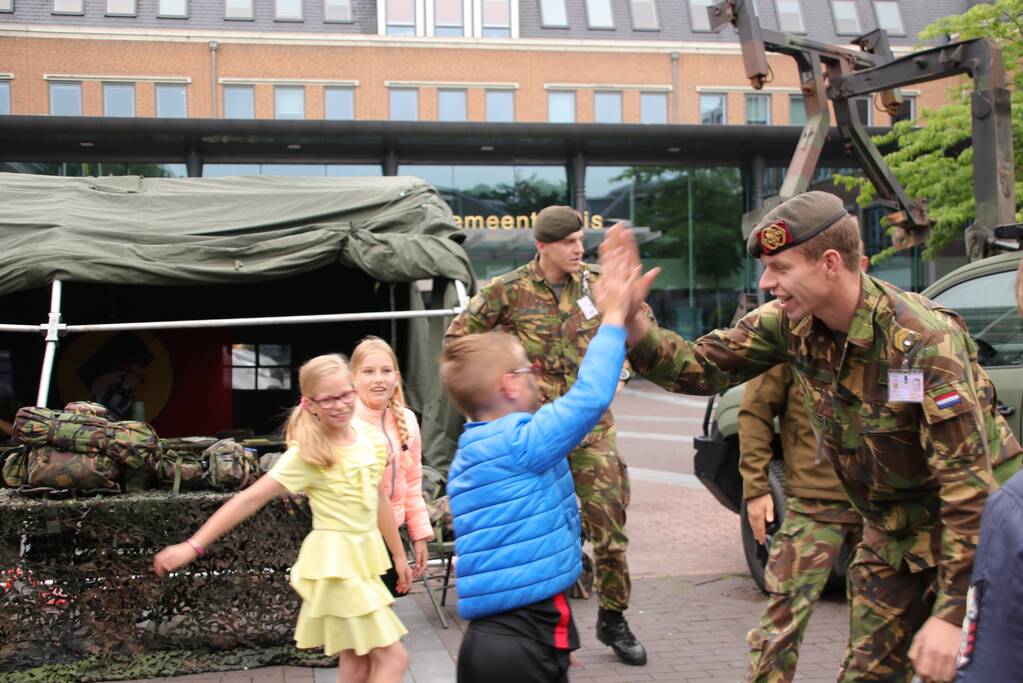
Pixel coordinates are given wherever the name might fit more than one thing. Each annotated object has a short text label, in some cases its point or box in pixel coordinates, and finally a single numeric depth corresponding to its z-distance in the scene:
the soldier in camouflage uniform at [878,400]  2.74
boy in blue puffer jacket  2.81
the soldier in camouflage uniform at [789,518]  3.88
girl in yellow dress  3.97
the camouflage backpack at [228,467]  5.43
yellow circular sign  10.07
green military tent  7.75
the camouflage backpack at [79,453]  5.22
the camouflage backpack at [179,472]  5.43
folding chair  6.25
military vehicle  5.44
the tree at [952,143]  18.09
